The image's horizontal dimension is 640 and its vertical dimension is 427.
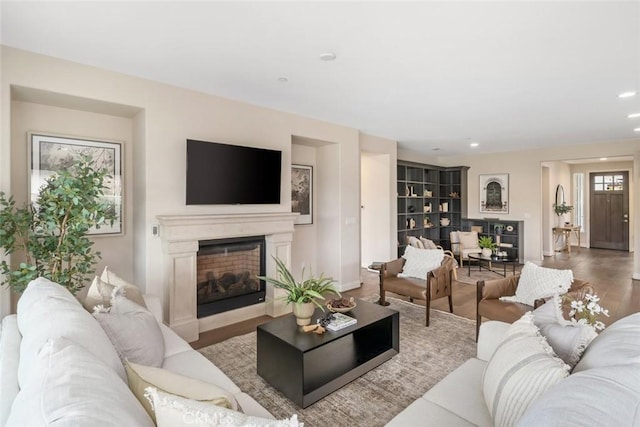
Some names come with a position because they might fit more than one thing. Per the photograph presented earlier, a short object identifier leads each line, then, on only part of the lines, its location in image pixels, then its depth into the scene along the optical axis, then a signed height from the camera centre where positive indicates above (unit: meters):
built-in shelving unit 7.21 +0.28
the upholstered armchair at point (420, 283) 3.79 -0.86
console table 8.88 -0.61
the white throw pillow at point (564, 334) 1.34 -0.53
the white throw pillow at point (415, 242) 5.65 -0.53
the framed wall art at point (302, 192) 5.11 +0.33
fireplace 3.71 -0.73
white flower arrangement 1.69 -0.55
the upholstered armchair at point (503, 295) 2.87 -0.84
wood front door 8.98 +0.03
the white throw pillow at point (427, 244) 5.93 -0.58
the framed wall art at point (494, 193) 7.75 +0.46
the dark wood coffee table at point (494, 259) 6.13 -0.89
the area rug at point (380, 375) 2.23 -1.33
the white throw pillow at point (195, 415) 0.83 -0.53
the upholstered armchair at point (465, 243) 6.96 -0.68
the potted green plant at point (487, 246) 6.36 -0.67
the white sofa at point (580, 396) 0.83 -0.51
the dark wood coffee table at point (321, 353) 2.30 -1.17
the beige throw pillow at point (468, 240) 7.09 -0.61
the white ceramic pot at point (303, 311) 2.54 -0.76
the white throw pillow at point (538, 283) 2.92 -0.66
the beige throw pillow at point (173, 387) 1.06 -0.58
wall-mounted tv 3.48 +0.46
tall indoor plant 2.46 -0.08
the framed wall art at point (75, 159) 3.05 +0.55
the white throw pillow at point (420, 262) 4.12 -0.63
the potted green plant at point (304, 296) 2.53 -0.64
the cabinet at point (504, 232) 7.48 -0.47
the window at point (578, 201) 9.85 +0.32
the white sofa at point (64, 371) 0.76 -0.45
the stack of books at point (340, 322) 2.55 -0.88
